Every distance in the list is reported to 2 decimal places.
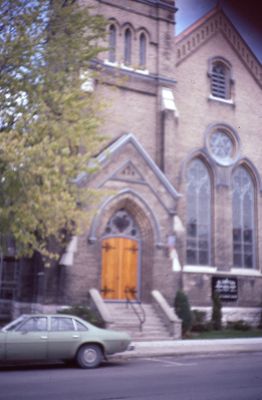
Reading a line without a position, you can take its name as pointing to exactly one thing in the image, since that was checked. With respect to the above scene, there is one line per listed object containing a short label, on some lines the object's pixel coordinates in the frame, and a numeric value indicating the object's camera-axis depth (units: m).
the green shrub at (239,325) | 21.38
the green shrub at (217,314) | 20.67
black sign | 22.05
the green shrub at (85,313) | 16.38
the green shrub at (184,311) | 18.83
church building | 19.17
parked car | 11.09
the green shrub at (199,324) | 20.08
